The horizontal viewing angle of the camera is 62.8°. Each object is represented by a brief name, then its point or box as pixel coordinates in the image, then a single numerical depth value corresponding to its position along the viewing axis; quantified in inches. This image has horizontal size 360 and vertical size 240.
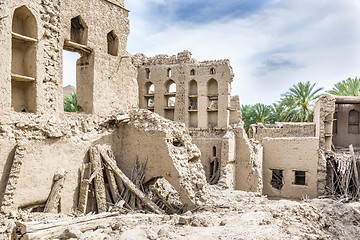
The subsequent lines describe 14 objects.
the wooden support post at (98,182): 406.3
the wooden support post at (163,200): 420.2
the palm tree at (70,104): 1009.2
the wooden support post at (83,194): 402.6
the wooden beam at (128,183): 402.6
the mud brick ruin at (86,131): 353.4
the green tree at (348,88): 1074.7
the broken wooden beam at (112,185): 414.0
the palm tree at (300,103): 1167.0
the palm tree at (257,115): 1311.3
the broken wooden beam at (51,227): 252.7
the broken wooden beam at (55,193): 366.6
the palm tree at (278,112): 1230.3
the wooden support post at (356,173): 664.2
